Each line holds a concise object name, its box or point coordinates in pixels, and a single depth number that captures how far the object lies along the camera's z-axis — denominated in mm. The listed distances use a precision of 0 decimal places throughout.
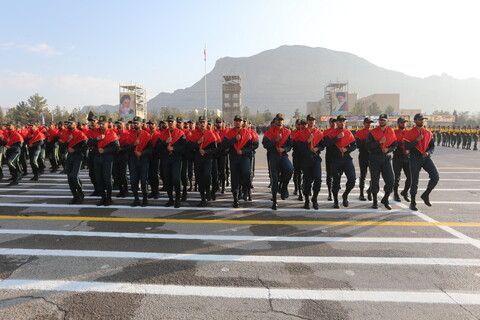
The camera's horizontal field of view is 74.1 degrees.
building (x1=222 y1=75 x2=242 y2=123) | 120625
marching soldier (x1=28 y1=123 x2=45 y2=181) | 11203
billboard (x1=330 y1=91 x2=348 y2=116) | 125000
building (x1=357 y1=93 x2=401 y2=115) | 148000
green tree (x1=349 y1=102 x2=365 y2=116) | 115812
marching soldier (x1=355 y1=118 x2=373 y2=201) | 8004
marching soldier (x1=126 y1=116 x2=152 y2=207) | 7535
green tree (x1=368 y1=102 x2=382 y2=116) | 118650
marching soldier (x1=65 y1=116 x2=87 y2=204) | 7469
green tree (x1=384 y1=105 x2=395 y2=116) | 117575
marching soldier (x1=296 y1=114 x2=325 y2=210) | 7227
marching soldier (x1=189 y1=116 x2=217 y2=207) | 7508
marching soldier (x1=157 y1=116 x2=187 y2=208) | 7371
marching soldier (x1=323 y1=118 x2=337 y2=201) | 7498
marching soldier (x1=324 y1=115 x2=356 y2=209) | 7293
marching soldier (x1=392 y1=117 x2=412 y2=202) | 8086
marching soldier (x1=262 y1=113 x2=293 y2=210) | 7273
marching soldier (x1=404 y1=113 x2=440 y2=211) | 7188
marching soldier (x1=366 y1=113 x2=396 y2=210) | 7228
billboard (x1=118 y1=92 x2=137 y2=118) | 130012
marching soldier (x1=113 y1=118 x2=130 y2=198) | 8406
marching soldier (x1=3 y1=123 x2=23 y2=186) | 10352
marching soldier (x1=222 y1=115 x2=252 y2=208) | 7375
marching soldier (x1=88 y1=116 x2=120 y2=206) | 7469
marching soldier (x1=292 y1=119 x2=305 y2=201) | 8427
